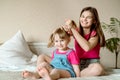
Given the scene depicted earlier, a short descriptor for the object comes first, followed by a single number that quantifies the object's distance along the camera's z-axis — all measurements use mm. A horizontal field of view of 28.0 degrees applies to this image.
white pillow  2485
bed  2260
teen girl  1791
